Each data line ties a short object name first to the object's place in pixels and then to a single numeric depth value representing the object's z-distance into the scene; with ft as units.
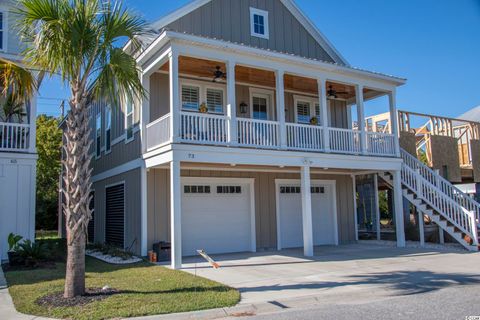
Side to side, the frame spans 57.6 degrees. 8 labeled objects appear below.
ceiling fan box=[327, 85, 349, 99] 55.83
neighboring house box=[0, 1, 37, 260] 43.60
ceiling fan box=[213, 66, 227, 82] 47.01
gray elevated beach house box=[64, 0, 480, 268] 41.09
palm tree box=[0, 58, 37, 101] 32.76
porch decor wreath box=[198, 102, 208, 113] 47.01
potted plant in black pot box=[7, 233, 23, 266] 38.29
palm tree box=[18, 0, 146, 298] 25.26
